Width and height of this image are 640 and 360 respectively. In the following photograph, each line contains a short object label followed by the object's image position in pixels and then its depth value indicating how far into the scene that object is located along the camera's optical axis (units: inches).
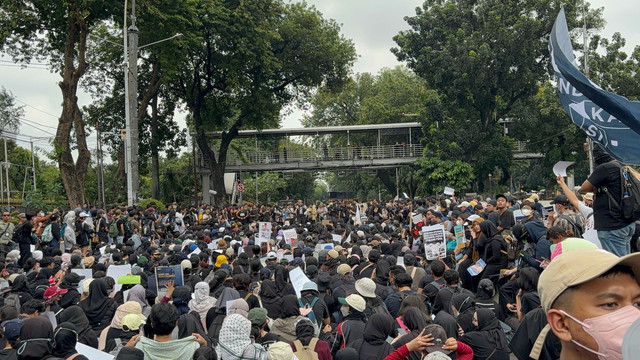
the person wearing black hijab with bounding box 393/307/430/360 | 205.3
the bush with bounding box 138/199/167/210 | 965.8
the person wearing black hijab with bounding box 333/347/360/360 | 202.7
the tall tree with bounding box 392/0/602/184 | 1305.4
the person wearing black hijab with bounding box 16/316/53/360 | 195.6
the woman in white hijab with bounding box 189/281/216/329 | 273.0
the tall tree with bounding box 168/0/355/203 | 1294.3
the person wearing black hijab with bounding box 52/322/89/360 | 196.4
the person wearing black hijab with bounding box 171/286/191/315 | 276.1
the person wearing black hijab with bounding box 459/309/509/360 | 203.0
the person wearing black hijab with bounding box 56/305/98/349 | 244.7
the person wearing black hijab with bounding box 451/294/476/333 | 214.4
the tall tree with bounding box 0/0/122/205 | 916.0
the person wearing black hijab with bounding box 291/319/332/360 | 207.9
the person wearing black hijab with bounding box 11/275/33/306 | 312.7
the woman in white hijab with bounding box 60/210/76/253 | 559.5
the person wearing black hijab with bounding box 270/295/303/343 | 240.3
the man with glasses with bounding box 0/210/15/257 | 543.0
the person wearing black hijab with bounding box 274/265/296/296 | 301.6
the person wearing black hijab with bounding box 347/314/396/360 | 202.8
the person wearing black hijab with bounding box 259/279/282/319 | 289.7
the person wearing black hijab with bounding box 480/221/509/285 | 311.3
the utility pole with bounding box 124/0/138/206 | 761.0
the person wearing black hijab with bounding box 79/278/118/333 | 283.7
